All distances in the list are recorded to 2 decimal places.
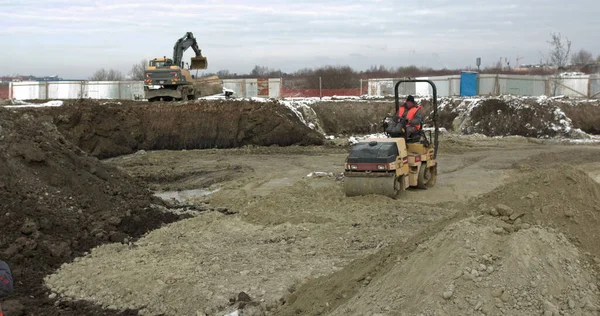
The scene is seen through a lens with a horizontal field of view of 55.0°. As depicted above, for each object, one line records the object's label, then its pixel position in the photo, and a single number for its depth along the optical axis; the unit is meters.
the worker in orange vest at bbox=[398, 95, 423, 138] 11.50
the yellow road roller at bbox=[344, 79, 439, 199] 10.73
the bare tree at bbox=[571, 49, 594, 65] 71.72
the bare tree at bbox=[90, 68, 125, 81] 77.00
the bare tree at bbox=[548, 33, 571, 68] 44.56
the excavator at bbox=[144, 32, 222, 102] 26.14
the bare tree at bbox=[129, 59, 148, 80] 69.68
